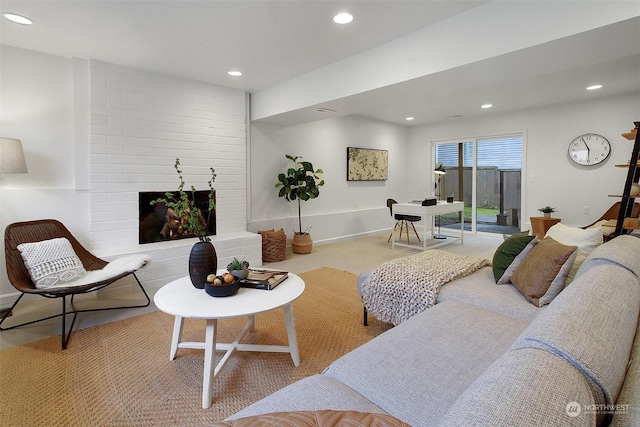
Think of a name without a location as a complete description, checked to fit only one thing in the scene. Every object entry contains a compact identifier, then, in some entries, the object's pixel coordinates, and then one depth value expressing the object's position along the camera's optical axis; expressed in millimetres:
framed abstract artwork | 6473
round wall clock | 5172
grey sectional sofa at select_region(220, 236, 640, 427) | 660
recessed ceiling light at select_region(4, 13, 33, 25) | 2533
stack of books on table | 2161
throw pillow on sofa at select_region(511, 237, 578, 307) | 1895
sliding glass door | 6328
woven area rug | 1697
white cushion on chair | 2600
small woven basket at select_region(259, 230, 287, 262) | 4754
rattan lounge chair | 2475
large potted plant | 5055
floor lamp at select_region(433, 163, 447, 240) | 7301
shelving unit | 2781
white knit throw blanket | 2217
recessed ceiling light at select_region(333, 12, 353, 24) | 2526
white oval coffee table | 1778
